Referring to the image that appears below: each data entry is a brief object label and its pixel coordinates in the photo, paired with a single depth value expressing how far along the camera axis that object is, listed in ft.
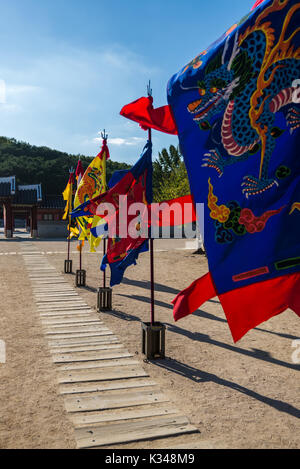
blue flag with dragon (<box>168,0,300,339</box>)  10.52
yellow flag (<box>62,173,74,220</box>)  52.36
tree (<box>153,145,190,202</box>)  86.33
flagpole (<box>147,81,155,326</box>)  22.42
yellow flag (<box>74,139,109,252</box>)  37.42
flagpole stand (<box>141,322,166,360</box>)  23.04
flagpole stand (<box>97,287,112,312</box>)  34.81
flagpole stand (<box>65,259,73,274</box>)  56.49
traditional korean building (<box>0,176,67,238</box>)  132.26
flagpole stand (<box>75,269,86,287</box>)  46.24
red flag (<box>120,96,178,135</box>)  12.12
